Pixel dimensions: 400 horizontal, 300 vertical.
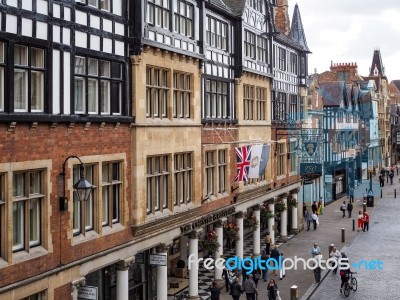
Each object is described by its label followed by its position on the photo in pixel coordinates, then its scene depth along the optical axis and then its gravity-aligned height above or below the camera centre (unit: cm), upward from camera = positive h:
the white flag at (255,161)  2492 -56
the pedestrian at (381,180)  6763 -381
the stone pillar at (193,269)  2331 -476
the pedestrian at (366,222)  4028 -516
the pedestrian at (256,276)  2550 -557
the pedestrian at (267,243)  3075 -498
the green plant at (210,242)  2475 -397
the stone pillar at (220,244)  2651 -434
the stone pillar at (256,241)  3086 -490
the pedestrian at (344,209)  4736 -496
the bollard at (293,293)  2305 -569
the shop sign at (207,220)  2288 -301
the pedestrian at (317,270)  2620 -545
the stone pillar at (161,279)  2102 -468
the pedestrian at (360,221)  4088 -513
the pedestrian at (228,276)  2487 -555
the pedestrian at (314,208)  4442 -459
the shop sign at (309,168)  3875 -137
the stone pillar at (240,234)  2852 -422
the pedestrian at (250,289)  2248 -538
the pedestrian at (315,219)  4115 -501
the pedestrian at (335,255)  2758 -505
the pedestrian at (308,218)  4109 -495
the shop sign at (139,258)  2253 -420
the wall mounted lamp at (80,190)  1414 -101
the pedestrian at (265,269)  2770 -573
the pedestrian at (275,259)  2792 -526
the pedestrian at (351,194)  5524 -443
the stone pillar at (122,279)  1850 -411
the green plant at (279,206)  3538 -354
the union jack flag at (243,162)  2462 -59
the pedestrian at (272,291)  2227 -542
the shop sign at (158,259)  2076 -391
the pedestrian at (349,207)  4732 -485
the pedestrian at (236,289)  2262 -544
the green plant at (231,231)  2738 -389
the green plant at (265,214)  3238 -364
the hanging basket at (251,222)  2989 -376
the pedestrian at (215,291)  2214 -537
